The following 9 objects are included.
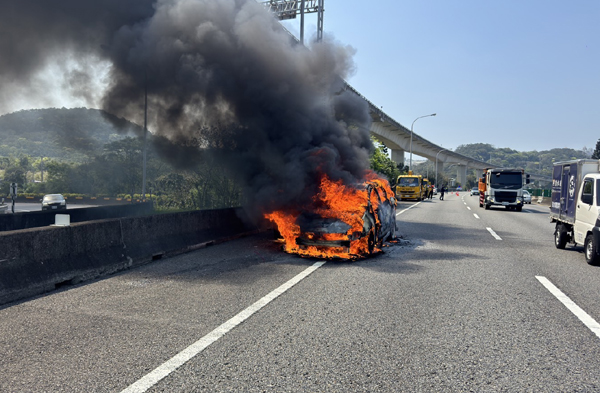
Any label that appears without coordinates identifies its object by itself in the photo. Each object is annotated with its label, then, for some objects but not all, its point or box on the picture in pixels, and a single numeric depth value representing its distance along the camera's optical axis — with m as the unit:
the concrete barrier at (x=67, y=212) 11.20
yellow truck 38.88
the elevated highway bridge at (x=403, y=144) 43.06
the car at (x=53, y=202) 28.51
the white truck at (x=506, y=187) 26.73
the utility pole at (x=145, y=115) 15.43
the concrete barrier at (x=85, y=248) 5.72
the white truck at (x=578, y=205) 8.56
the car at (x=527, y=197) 43.27
